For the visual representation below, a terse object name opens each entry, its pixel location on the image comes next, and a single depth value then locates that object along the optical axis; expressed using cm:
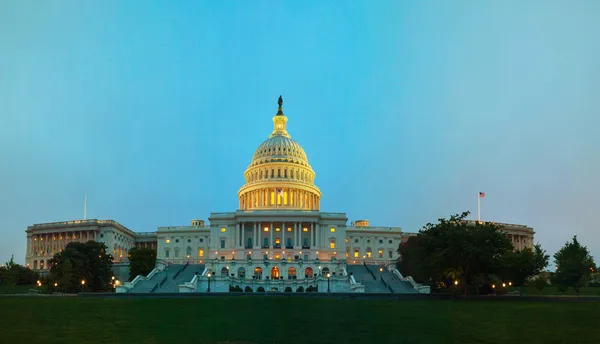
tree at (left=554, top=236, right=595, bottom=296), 7625
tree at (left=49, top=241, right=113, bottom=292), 8119
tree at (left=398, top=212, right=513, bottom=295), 5753
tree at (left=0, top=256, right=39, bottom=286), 8825
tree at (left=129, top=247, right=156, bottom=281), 10075
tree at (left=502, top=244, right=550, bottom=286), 8869
